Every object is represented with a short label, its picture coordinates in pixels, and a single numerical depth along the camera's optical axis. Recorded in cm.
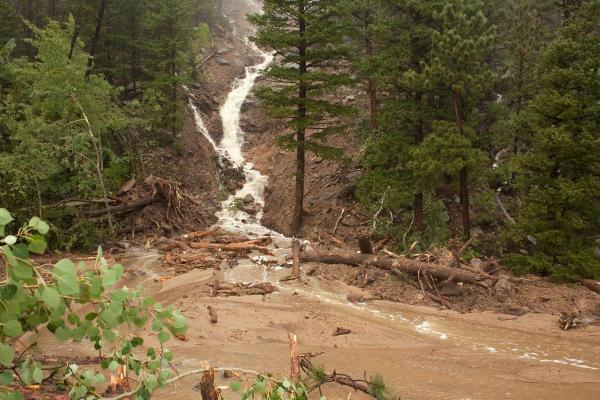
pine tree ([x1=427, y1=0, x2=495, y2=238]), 1402
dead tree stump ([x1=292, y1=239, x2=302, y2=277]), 1261
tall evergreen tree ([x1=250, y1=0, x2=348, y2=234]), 1730
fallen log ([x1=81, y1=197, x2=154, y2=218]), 1630
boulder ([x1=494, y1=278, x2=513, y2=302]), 1127
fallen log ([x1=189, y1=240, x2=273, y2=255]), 1553
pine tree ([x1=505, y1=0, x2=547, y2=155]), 2078
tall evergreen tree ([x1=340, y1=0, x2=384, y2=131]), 1710
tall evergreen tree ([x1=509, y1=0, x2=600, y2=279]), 1280
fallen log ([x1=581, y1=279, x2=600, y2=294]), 1226
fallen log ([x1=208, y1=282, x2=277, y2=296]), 1093
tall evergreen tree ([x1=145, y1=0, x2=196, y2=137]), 2362
